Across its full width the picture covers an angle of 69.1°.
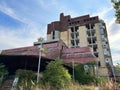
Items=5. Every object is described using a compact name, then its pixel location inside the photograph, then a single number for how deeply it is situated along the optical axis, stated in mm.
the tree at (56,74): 9719
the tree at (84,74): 17038
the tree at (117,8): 7464
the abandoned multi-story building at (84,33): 28447
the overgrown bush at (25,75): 10286
